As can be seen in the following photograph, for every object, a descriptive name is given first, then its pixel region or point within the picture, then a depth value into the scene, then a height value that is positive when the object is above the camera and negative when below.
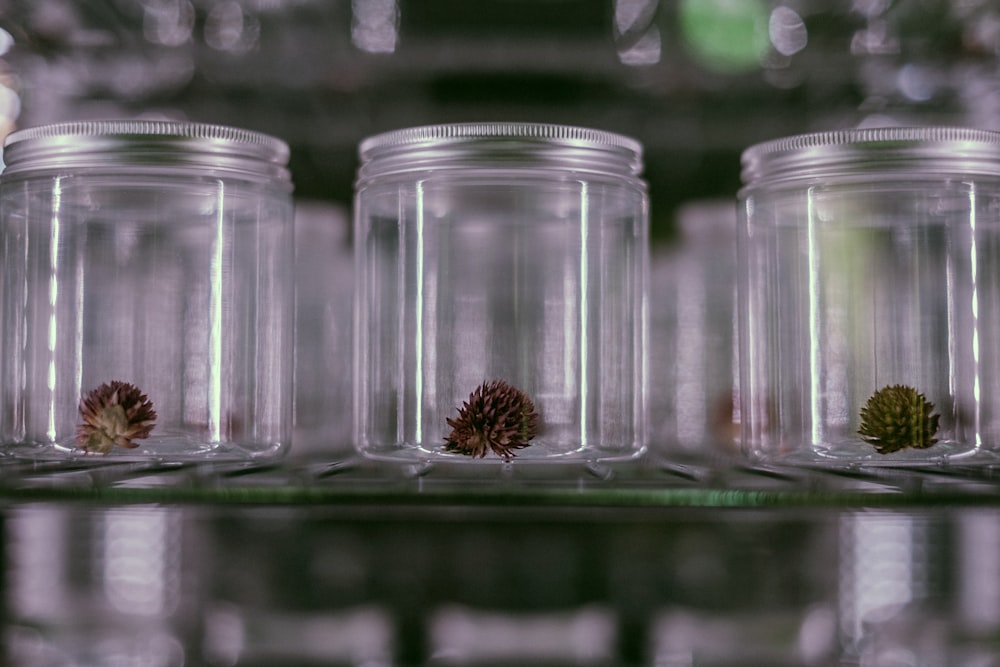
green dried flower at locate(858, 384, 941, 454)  0.48 -0.02
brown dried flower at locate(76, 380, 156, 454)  0.49 -0.02
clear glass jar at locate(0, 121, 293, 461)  0.50 +0.05
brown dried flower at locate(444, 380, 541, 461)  0.48 -0.02
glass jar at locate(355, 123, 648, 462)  0.50 +0.05
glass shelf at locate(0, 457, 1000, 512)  0.42 -0.05
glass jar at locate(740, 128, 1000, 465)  0.50 +0.04
